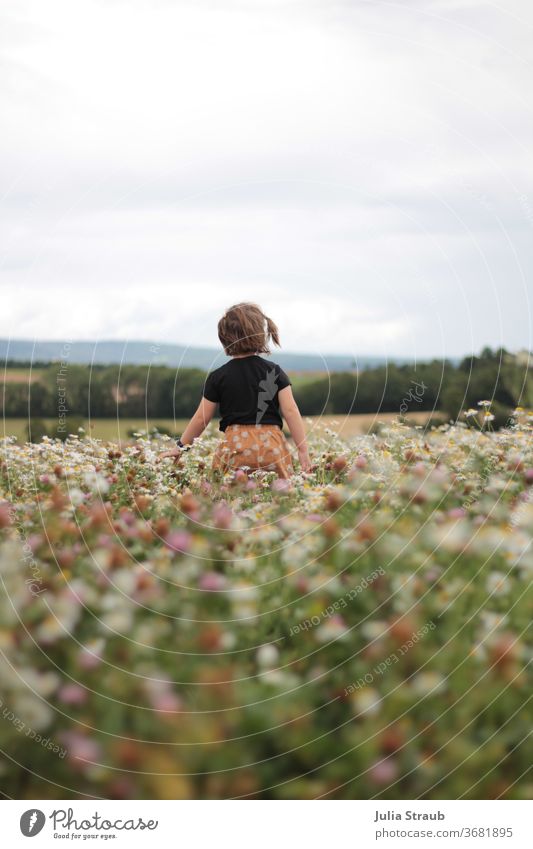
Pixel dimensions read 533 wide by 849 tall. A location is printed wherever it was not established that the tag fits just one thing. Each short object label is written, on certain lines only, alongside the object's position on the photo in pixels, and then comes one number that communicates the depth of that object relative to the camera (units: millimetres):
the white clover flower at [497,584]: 3250
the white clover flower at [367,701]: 2609
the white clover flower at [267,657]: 2891
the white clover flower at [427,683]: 2644
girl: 5676
